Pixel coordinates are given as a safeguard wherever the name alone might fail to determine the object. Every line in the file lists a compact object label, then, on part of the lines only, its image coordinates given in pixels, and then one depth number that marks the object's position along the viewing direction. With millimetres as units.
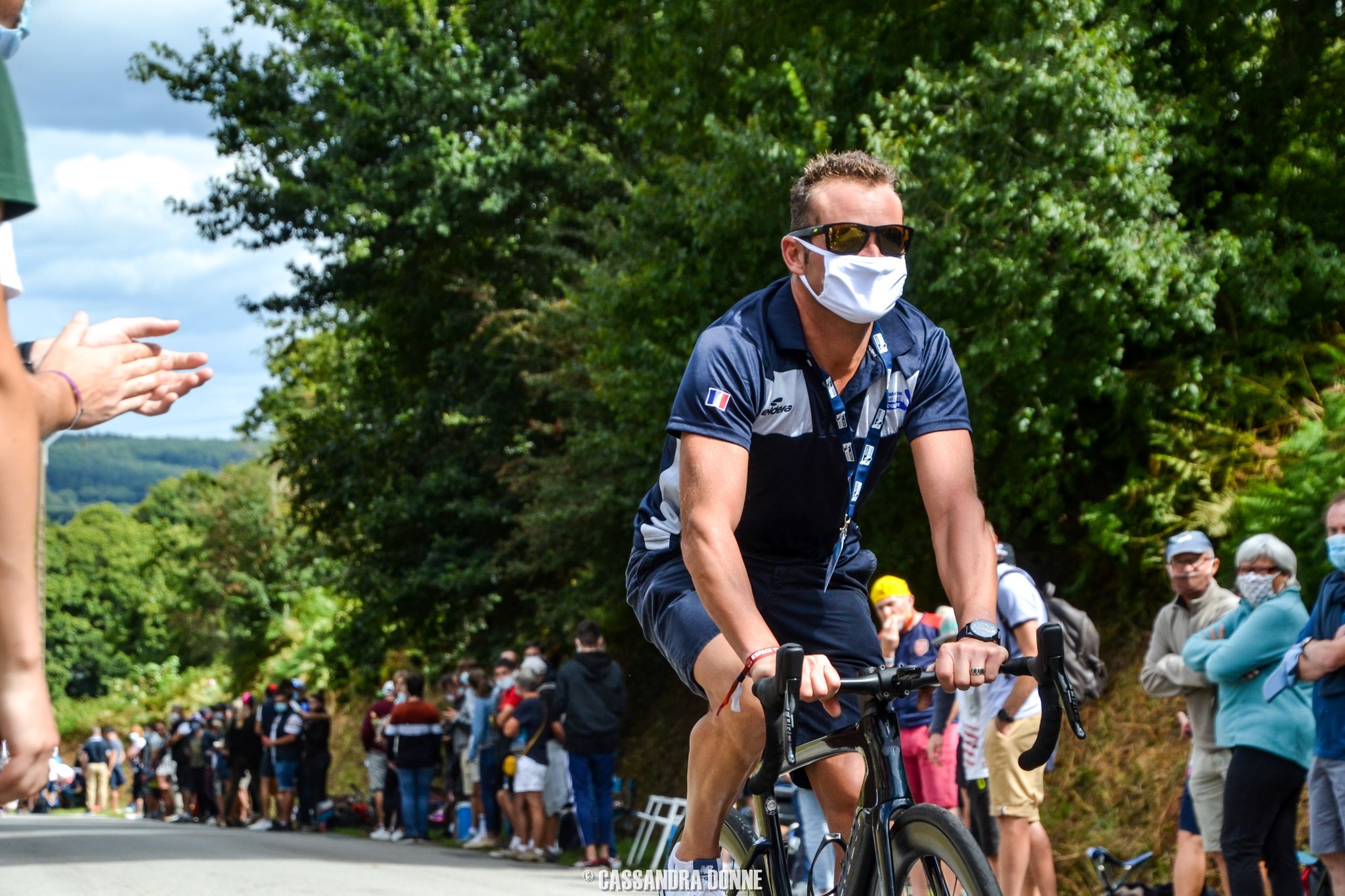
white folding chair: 14438
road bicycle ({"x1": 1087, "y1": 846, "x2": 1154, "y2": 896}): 9469
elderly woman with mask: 7031
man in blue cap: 7727
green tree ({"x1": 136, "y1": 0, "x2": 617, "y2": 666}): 23641
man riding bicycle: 3967
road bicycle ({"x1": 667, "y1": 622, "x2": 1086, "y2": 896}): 3303
